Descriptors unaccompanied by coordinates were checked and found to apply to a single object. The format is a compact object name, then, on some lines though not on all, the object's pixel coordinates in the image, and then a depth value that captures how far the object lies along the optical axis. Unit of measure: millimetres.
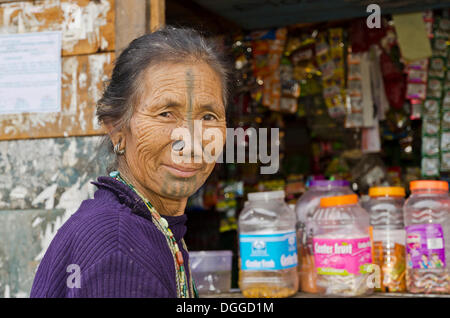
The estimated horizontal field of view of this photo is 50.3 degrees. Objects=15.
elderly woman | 915
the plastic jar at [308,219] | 2020
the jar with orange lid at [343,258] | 1797
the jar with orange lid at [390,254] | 1949
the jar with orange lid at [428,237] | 1820
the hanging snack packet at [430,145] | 3861
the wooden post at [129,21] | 1921
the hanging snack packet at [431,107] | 3902
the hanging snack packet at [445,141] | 3826
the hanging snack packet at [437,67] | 3876
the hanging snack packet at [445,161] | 3807
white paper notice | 2016
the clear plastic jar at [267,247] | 1851
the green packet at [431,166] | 3846
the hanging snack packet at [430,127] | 3887
